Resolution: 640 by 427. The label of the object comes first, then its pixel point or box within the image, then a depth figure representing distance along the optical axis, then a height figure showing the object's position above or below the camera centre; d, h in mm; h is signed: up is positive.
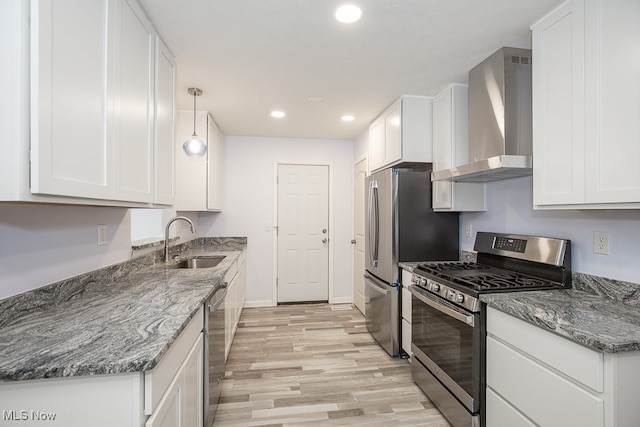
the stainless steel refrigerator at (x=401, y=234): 2732 -188
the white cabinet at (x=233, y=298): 2516 -850
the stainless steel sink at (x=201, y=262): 2873 -484
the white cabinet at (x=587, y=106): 1268 +522
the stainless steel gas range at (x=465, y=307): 1661 -582
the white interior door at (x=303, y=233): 4402 -288
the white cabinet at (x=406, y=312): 2598 -872
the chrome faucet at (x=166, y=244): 2637 -280
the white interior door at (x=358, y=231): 4008 -244
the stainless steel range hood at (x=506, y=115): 1857 +643
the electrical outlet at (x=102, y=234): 1755 -127
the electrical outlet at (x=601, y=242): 1624 -153
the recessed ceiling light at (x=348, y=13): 1583 +1100
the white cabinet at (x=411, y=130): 2809 +801
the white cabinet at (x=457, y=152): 2533 +539
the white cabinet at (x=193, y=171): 3176 +466
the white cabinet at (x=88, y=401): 841 -550
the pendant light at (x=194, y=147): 2428 +547
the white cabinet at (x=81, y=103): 847 +398
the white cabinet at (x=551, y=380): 1081 -690
